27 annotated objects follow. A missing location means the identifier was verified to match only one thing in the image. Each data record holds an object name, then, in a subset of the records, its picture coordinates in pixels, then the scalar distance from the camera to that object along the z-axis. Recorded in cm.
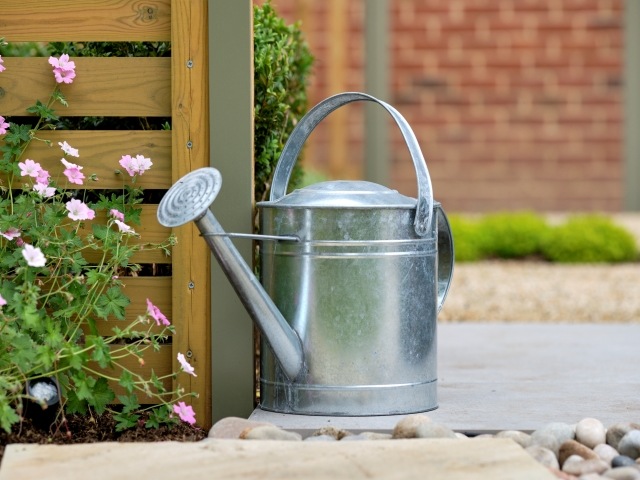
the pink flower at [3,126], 418
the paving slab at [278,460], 313
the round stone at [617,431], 387
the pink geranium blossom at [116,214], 413
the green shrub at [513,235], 1204
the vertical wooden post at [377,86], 1353
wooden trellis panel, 429
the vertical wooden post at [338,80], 1353
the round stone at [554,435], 379
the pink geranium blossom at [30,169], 415
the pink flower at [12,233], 402
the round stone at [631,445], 377
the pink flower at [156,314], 405
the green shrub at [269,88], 487
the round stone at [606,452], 374
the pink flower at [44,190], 405
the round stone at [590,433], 385
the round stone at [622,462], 363
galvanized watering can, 422
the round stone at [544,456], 360
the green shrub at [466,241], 1198
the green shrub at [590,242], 1183
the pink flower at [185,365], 406
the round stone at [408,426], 378
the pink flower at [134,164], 420
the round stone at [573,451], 368
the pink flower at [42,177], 414
